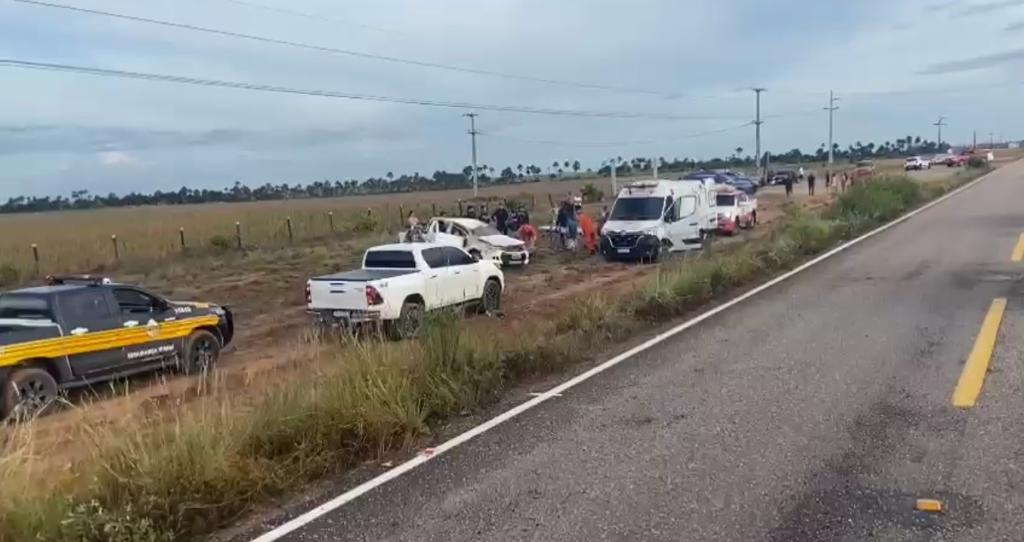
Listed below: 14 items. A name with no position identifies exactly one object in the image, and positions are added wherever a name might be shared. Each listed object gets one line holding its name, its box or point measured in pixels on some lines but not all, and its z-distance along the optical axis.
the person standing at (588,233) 29.80
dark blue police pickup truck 10.50
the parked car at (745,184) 54.81
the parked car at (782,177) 70.68
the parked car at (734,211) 34.84
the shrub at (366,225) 42.31
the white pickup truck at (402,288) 14.58
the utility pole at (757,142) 96.87
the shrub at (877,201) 30.16
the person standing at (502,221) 32.66
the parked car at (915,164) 89.43
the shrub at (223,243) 35.50
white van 26.50
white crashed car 25.83
